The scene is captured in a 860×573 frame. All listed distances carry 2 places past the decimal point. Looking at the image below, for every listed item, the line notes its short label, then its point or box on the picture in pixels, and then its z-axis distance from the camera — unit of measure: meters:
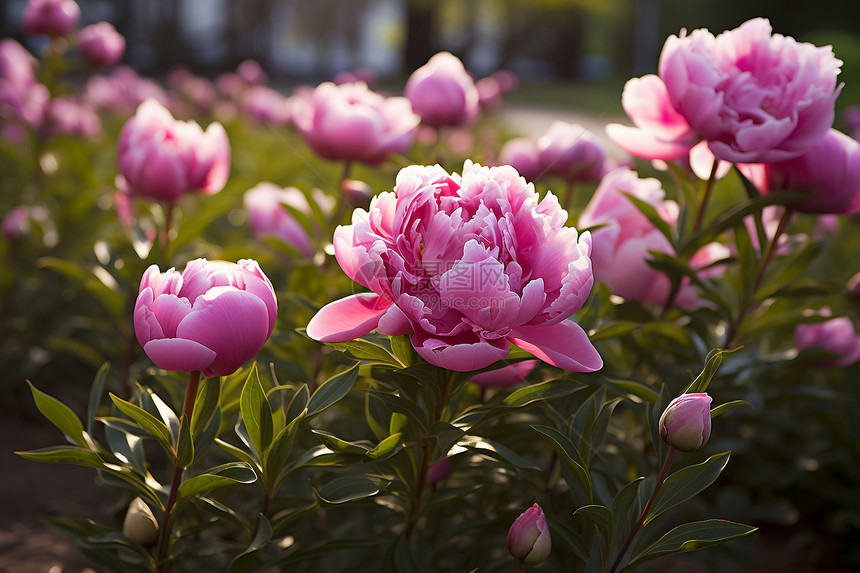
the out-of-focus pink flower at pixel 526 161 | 2.01
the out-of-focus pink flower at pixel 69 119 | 3.18
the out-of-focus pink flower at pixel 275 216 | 2.00
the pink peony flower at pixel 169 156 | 1.70
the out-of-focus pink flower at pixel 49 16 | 2.78
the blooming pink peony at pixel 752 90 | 1.18
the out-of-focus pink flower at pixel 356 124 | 1.73
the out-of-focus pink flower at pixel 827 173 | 1.27
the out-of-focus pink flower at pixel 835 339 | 1.71
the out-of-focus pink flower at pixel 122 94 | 5.39
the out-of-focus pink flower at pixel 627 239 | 1.42
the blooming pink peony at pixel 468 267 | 0.87
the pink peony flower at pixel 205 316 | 0.94
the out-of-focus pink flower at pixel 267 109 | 4.36
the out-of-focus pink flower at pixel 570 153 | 1.81
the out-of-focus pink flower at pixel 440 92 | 1.98
